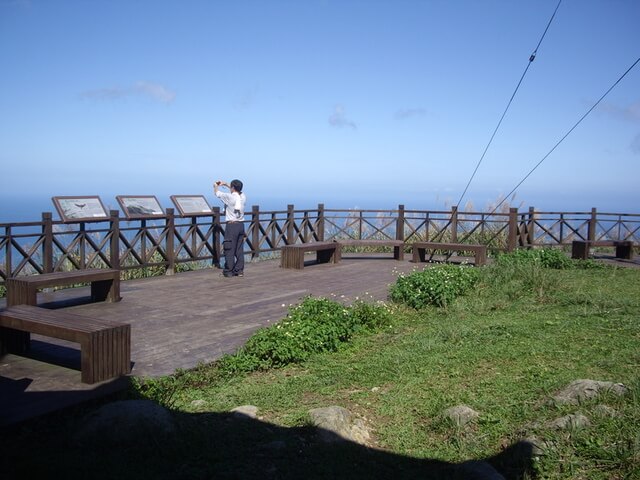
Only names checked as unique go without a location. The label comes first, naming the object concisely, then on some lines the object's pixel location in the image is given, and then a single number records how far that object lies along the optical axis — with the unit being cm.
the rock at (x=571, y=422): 405
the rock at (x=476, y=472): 367
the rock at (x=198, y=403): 497
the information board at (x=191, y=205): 1219
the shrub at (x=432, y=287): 869
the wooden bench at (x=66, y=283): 789
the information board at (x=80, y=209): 991
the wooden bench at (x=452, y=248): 1352
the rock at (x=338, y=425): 430
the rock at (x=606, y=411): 415
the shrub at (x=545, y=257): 1230
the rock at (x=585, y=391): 450
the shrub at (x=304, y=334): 609
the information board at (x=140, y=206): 1111
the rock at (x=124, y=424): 379
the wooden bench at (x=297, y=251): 1278
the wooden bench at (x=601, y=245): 1456
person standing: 1145
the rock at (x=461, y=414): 447
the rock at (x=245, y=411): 472
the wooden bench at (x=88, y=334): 509
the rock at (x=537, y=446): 389
